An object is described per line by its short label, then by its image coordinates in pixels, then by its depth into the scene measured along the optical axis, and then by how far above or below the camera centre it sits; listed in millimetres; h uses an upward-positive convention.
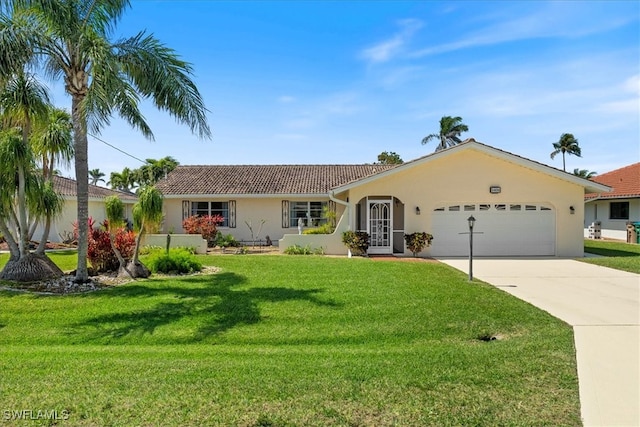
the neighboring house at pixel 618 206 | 25781 +639
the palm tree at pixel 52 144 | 13106 +2612
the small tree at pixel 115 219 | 12297 -3
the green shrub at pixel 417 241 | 17375 -1088
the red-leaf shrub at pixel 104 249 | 12875 -988
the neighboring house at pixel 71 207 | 24547 +901
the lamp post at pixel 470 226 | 11268 -305
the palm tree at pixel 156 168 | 49375 +6570
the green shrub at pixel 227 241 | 21020 -1241
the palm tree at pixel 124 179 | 55938 +5872
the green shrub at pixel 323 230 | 20078 -649
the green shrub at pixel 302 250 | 18312 -1537
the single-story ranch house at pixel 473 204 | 17656 +543
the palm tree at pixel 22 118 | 10922 +3048
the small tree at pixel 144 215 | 12016 +125
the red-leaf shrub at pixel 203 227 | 20891 -449
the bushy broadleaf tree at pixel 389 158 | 47669 +7301
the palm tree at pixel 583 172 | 58588 +6456
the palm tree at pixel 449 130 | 46250 +10159
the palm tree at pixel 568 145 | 50531 +9058
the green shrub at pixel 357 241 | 17422 -1069
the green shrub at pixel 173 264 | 13070 -1502
